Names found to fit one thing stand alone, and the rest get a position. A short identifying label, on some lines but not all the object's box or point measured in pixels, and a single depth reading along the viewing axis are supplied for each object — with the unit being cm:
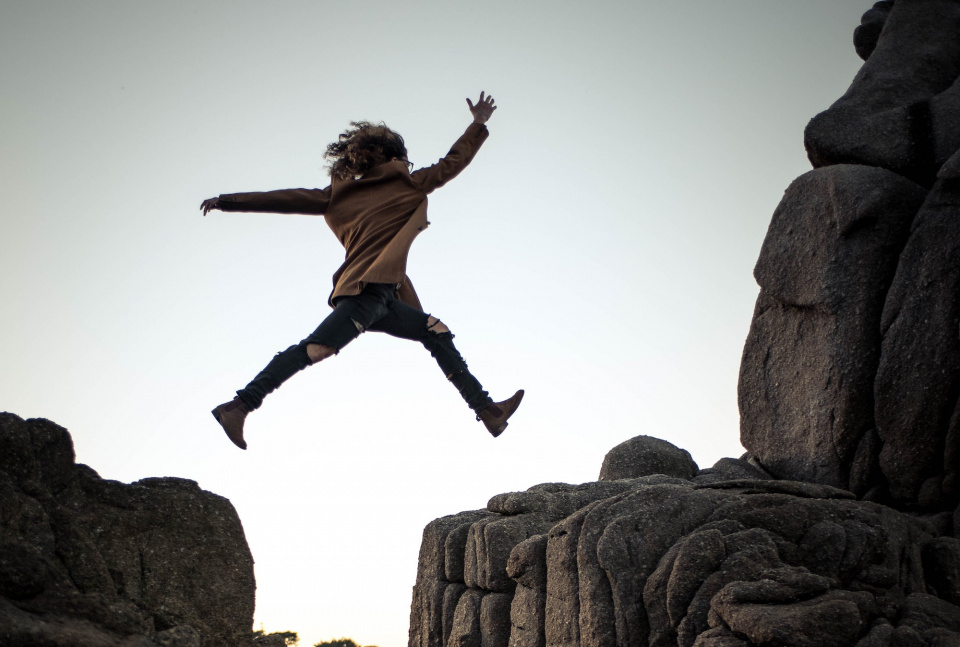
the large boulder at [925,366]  1310
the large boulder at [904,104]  1529
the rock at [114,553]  711
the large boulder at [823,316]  1405
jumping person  1078
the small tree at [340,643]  1875
